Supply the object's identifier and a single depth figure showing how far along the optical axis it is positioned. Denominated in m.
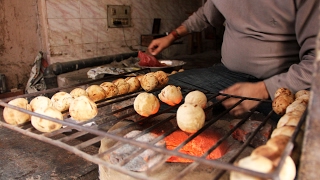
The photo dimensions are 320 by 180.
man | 1.86
